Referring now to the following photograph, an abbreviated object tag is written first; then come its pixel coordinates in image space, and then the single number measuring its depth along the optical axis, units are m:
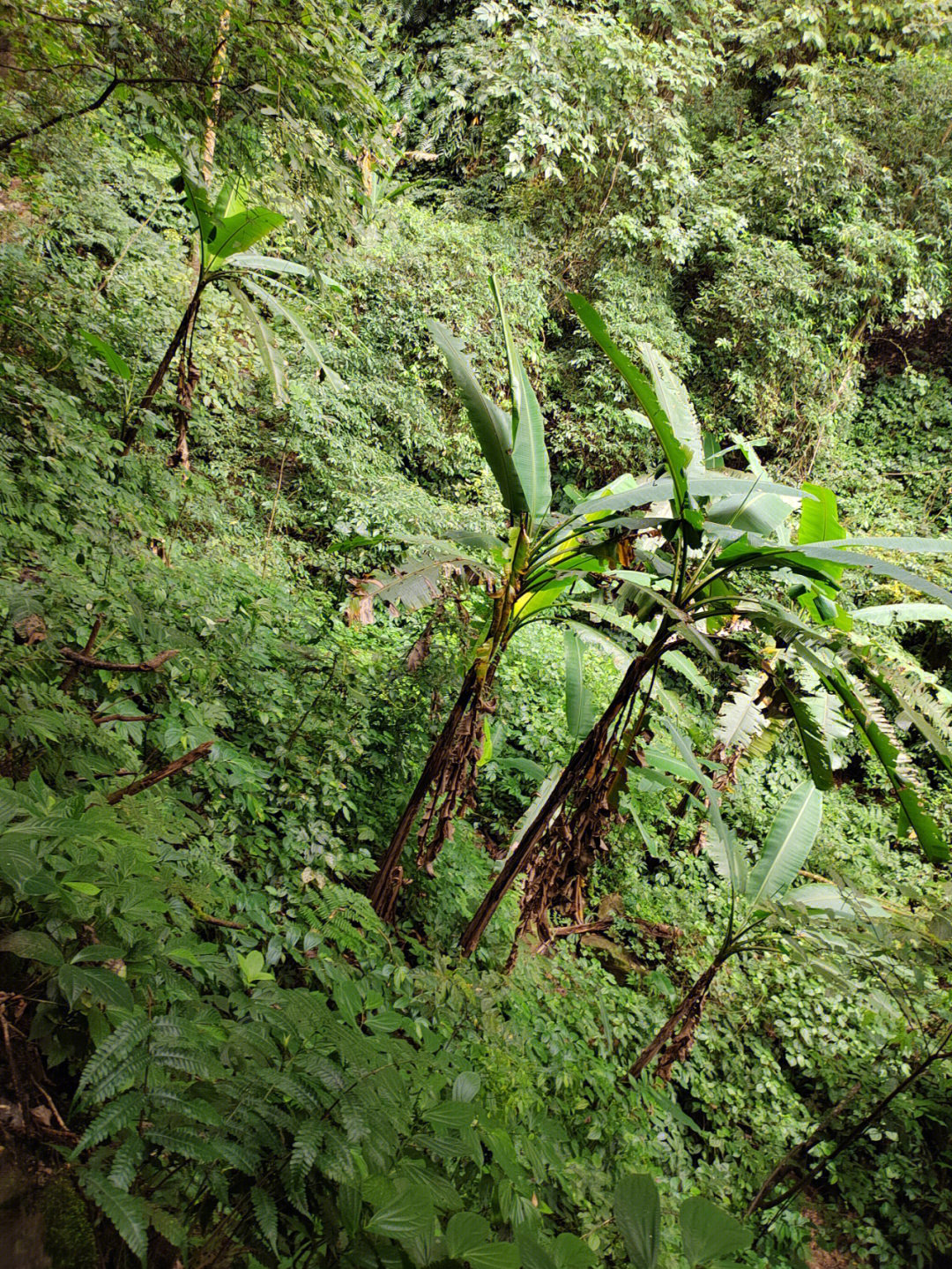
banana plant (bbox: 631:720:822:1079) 2.61
